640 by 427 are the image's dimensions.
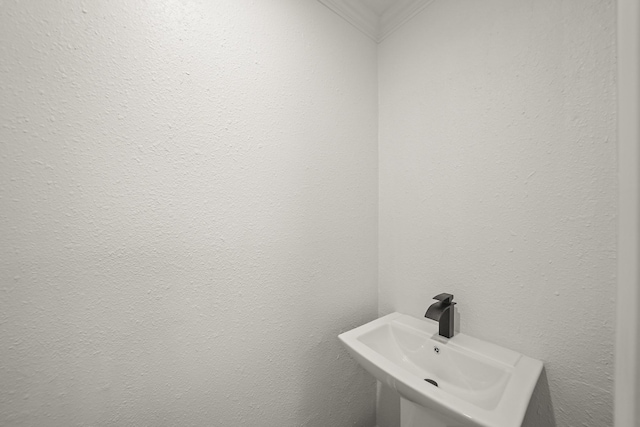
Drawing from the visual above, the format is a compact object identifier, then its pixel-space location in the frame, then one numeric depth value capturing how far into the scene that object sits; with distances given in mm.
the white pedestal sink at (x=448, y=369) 644
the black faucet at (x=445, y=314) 951
